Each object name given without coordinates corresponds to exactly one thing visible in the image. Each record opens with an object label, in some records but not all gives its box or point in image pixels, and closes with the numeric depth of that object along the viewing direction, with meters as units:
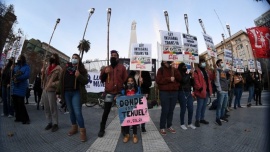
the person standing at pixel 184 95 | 5.41
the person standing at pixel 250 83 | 10.41
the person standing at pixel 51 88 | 5.00
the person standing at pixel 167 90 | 4.87
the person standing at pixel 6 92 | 6.46
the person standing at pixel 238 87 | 9.55
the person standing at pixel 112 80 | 4.52
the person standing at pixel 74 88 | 4.33
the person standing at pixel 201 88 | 5.68
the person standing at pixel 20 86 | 5.62
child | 4.60
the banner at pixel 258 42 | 5.34
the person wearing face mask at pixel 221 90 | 5.98
